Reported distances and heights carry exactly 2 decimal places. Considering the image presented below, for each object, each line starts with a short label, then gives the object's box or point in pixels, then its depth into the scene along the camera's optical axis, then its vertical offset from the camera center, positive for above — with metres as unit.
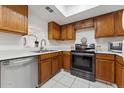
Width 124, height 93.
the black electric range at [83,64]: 1.77 -0.53
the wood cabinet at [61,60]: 2.28 -0.49
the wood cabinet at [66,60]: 2.24 -0.50
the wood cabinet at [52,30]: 2.42 +0.59
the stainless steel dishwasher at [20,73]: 0.86 -0.42
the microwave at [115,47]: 1.59 -0.03
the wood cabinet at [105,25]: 1.79 +0.60
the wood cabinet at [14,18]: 1.15 +0.54
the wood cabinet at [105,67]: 1.54 -0.53
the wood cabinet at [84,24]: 2.15 +0.78
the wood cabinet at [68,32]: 2.56 +0.57
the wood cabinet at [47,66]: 1.41 -0.51
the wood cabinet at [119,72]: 1.16 -0.52
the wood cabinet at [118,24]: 1.66 +0.57
